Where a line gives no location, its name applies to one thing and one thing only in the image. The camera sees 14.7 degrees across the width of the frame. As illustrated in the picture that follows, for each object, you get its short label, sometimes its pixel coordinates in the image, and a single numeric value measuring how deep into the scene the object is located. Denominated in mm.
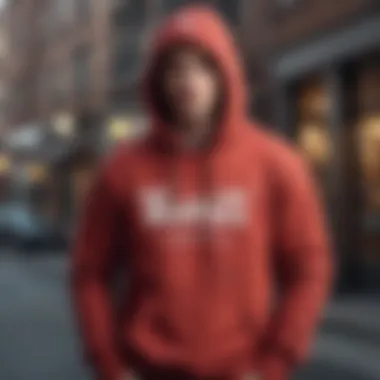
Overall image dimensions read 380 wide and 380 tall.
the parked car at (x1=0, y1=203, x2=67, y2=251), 44291
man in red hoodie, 2875
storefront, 23391
